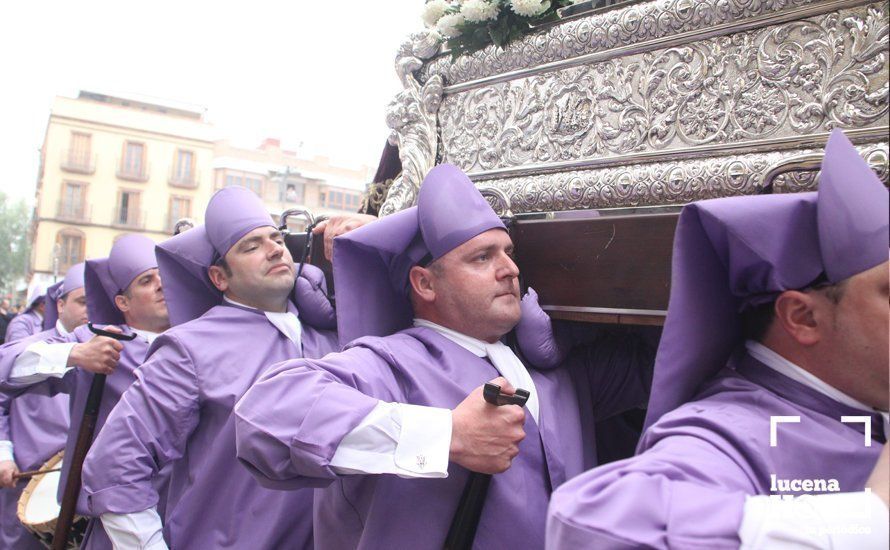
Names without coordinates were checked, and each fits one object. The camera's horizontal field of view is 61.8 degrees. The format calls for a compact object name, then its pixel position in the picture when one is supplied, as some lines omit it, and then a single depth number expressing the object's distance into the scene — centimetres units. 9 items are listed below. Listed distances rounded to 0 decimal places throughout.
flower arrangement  207
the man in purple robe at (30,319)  668
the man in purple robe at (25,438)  445
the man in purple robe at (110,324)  365
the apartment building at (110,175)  3094
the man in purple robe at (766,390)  105
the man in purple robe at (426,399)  170
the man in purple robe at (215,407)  258
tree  3575
